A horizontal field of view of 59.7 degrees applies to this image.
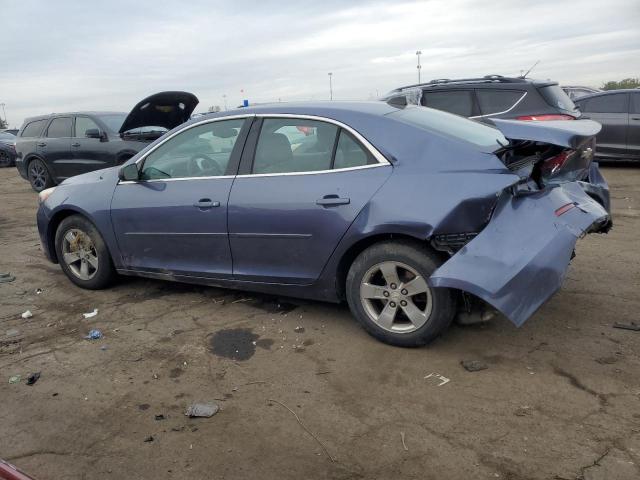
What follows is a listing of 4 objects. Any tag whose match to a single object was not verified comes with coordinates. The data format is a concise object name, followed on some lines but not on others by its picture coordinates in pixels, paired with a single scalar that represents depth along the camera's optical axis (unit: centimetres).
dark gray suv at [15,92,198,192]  1021
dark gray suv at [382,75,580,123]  759
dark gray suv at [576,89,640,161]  1055
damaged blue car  339
